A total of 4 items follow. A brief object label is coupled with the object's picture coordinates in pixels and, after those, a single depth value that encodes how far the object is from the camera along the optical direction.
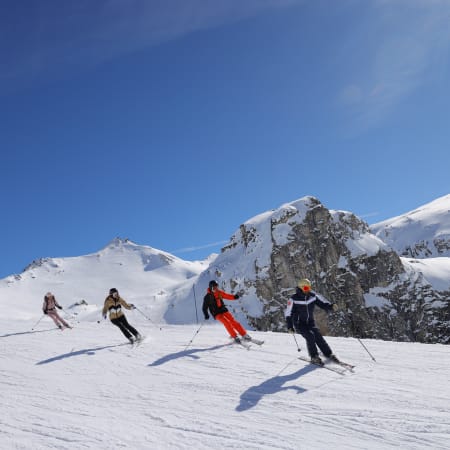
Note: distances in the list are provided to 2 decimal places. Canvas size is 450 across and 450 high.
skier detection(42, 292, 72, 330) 17.17
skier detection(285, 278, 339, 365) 9.11
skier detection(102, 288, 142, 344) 12.94
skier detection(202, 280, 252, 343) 11.70
